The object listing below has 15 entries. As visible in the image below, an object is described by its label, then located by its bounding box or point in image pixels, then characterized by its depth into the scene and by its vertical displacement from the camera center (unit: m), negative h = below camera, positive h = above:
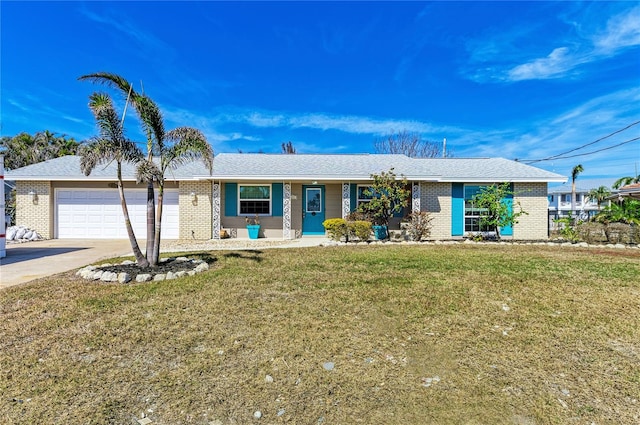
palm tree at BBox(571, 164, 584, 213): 29.89 +3.79
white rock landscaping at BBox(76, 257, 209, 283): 6.24 -1.21
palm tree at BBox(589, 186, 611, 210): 30.84 +1.92
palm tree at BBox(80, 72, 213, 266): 6.64 +1.52
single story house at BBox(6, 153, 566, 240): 13.78 +0.60
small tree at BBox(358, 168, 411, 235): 12.95 +0.57
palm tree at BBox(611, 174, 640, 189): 27.08 +2.68
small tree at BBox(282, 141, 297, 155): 34.56 +7.21
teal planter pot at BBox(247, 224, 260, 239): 13.77 -0.72
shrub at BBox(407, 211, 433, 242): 13.00 -0.56
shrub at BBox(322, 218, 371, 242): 12.16 -0.58
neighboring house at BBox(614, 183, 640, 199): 14.14 +0.81
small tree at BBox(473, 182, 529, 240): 12.74 +0.25
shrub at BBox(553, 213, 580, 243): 12.35 -0.77
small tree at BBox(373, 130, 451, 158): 33.44 +7.16
